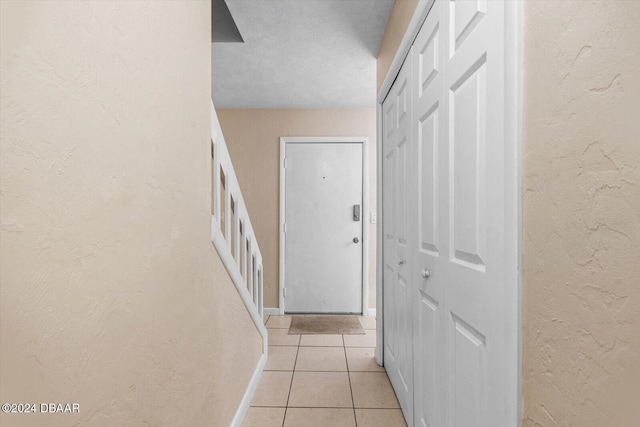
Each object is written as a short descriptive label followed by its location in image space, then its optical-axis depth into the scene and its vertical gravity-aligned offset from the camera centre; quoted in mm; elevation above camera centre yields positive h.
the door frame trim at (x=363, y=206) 4180 +53
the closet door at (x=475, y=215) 924 -12
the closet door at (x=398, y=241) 1853 -183
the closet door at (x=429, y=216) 1332 -23
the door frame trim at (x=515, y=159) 841 +127
